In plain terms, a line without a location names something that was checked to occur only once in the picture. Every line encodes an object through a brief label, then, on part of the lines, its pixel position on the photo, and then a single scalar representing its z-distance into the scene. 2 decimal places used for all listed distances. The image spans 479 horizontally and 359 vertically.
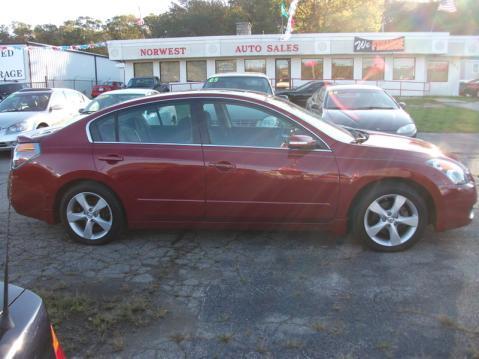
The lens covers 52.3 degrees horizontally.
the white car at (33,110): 11.00
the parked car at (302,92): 24.41
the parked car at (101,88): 33.25
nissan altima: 4.69
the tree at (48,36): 78.56
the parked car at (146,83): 28.91
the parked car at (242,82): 13.02
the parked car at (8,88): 22.47
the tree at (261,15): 57.84
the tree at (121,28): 79.82
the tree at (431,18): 60.94
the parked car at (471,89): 32.50
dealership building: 32.91
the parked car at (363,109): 9.31
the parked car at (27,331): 1.59
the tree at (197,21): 61.28
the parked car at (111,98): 11.78
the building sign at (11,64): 31.61
